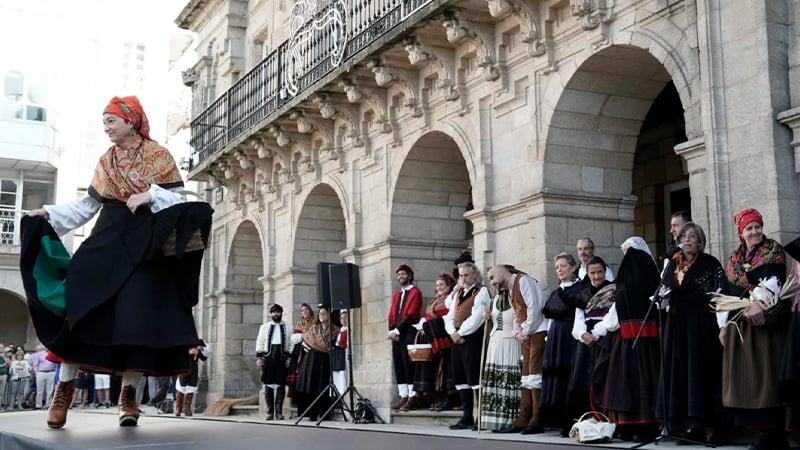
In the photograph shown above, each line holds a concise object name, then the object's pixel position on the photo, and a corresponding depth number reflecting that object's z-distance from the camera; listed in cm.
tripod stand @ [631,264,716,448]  665
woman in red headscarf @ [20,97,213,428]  599
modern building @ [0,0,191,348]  3169
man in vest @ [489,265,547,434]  893
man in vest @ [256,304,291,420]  1473
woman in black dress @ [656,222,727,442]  681
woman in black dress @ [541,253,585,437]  847
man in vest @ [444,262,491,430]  993
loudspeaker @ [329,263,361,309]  1205
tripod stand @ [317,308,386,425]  1118
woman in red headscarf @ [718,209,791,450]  638
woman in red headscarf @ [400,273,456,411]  1120
